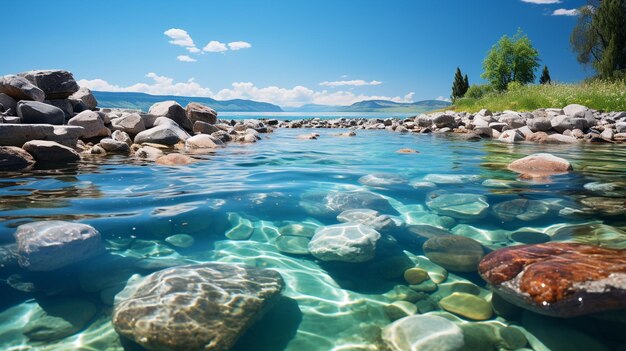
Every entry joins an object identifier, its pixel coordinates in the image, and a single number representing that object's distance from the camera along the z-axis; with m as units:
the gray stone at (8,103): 9.16
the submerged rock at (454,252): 2.60
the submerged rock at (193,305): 1.75
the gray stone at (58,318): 1.85
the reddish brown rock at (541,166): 5.62
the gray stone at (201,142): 9.95
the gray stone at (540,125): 13.32
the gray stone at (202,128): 13.21
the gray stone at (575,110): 14.88
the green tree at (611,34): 31.94
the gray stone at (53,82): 10.16
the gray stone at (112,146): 8.34
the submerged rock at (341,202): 3.80
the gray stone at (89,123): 8.93
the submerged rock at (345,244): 2.71
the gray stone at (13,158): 5.81
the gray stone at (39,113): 8.14
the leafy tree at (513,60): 47.88
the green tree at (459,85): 58.75
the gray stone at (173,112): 12.07
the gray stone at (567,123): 13.16
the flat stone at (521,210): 3.55
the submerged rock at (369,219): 3.29
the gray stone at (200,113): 13.96
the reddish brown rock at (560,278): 1.91
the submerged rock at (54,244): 2.41
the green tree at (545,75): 59.66
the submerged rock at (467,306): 2.08
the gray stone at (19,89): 9.12
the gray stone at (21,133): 6.62
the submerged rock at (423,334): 1.76
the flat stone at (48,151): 6.38
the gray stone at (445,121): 18.39
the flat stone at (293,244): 2.90
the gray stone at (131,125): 10.31
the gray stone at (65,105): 10.23
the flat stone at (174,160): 6.64
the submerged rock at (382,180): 4.91
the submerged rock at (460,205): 3.63
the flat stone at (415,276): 2.44
